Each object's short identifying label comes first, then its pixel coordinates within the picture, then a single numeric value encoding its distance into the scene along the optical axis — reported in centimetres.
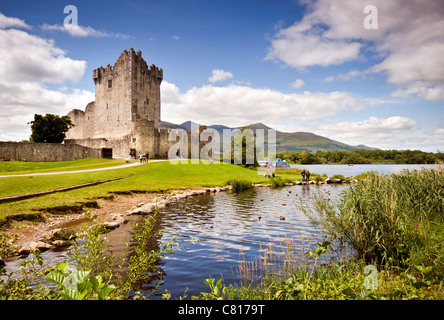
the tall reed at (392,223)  867
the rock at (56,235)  1158
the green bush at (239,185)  3804
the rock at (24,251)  1012
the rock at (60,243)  1120
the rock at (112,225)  1416
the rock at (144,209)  1792
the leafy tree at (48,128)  6392
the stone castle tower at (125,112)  6072
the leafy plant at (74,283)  345
